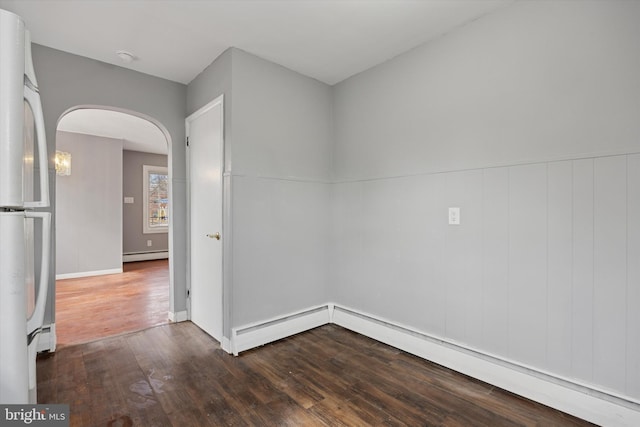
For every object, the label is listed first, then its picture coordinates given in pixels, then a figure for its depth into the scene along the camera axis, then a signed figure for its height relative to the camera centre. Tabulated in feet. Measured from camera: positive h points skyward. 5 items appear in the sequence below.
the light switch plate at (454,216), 7.71 -0.09
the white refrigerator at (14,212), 3.20 +0.02
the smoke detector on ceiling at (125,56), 8.94 +4.71
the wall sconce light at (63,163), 17.48 +2.93
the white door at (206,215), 9.26 -0.05
